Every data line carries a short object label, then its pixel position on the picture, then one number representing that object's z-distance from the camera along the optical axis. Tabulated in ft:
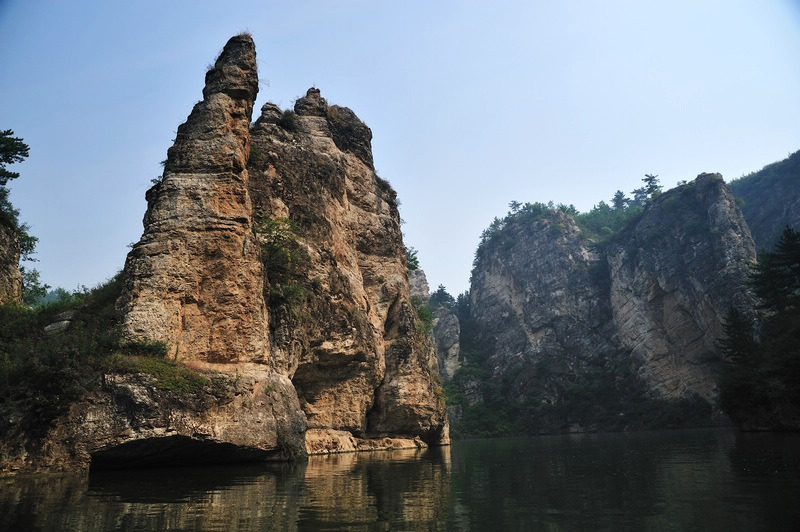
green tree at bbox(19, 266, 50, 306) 148.25
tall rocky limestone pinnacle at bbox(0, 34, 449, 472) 55.26
